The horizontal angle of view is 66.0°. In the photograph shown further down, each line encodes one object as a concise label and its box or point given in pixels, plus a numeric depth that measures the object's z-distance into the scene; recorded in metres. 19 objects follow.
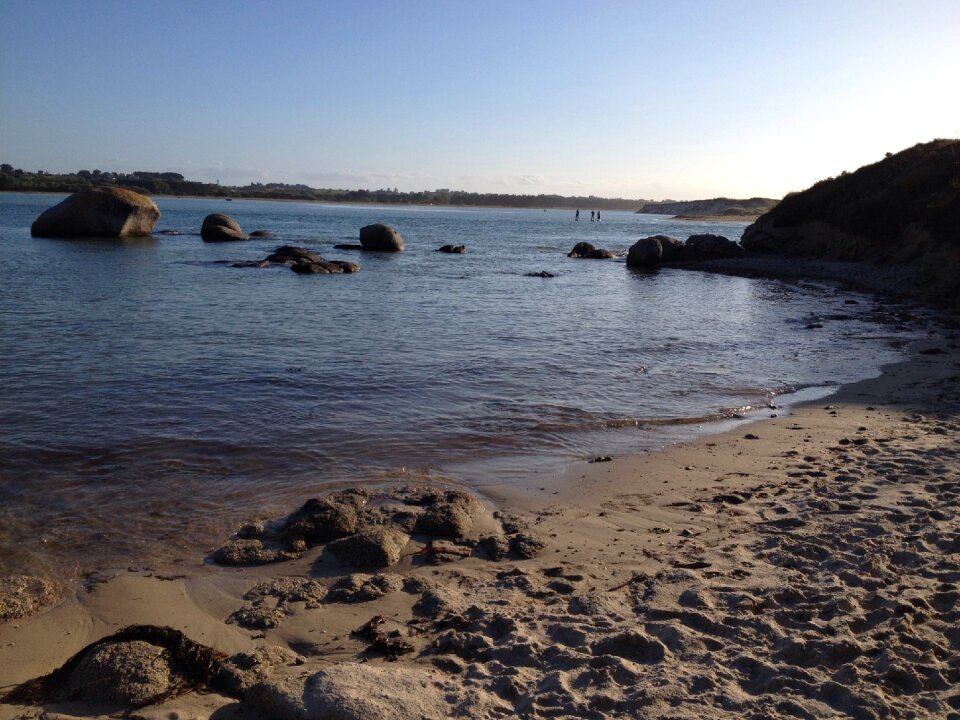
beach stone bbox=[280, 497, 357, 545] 5.77
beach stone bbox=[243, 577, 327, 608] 4.82
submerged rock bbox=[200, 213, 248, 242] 40.19
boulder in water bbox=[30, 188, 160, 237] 36.59
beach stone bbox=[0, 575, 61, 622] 4.56
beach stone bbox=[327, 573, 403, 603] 4.84
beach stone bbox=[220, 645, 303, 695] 3.80
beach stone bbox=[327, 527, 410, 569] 5.38
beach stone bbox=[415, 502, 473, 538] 5.89
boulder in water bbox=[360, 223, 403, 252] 38.69
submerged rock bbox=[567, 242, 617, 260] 40.84
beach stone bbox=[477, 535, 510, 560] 5.50
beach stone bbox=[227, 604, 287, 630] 4.50
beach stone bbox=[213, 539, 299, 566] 5.38
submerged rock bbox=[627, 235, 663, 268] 36.12
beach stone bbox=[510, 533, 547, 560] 5.50
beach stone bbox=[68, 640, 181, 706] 3.65
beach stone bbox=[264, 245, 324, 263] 29.61
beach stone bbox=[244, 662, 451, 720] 3.44
